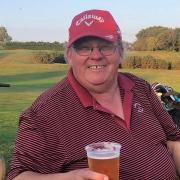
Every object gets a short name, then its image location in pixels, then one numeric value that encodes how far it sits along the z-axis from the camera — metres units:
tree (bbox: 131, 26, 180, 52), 46.88
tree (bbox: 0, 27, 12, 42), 63.12
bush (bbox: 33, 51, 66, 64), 43.14
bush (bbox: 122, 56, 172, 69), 38.71
